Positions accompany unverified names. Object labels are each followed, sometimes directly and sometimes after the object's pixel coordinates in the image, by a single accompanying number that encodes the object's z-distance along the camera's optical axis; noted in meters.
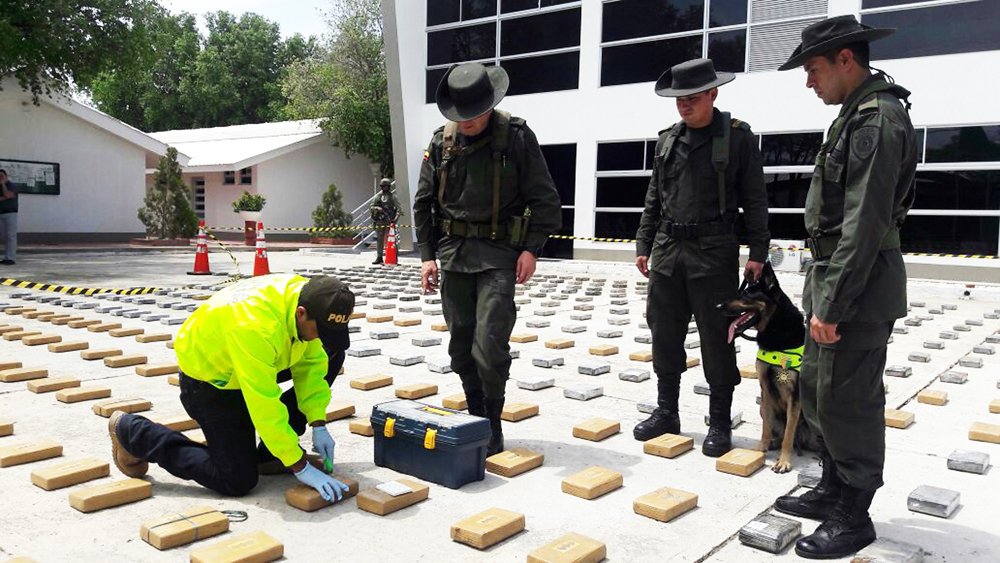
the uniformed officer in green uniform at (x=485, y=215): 4.18
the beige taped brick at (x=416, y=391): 5.54
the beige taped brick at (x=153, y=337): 7.55
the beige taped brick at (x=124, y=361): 6.32
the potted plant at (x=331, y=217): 27.11
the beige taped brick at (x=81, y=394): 5.17
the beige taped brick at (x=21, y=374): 5.76
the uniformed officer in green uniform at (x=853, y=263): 2.99
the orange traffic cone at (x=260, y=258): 13.74
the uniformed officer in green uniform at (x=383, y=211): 17.70
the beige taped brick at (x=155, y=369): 6.03
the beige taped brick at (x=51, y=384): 5.42
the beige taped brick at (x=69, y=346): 6.93
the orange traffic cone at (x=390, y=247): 17.78
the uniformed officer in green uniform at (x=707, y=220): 4.40
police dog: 4.09
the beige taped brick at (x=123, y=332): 7.80
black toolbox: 3.72
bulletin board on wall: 20.64
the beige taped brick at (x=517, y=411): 5.06
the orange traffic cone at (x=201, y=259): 14.70
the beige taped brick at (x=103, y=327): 8.11
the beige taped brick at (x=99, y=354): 6.63
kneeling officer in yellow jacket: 3.30
